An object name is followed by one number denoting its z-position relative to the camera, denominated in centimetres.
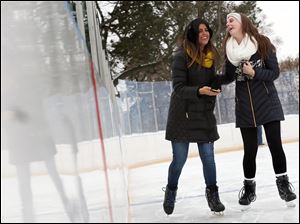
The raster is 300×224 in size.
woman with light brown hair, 407
